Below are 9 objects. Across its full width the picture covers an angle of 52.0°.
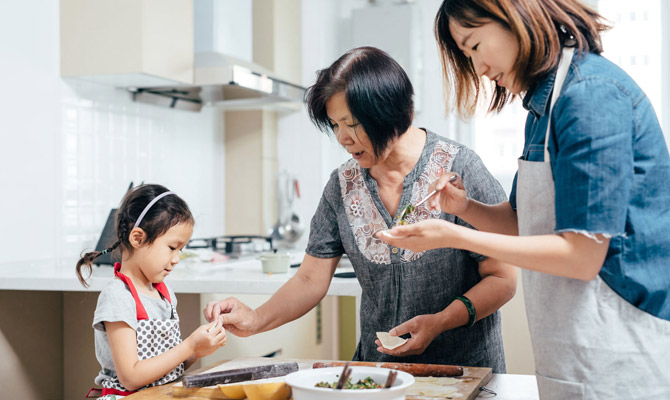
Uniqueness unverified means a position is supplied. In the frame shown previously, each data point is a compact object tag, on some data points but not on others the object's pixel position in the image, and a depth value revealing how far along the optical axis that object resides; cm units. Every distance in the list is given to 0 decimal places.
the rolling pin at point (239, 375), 121
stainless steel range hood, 292
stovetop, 308
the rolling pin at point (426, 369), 126
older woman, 148
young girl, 132
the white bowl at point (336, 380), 93
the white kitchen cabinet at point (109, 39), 262
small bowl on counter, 232
